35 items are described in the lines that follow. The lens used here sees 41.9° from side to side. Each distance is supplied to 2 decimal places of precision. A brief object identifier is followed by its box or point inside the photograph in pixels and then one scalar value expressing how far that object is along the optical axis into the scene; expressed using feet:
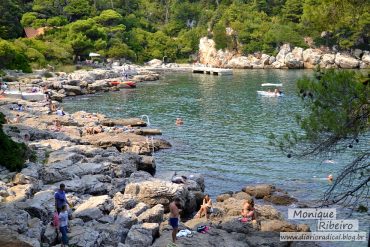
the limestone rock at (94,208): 55.93
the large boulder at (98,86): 216.74
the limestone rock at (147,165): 90.89
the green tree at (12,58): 203.00
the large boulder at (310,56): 327.47
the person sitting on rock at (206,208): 65.82
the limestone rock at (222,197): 75.36
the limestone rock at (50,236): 48.24
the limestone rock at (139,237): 50.75
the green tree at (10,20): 274.85
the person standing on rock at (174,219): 52.37
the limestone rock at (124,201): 62.44
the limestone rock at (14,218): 47.44
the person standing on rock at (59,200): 52.74
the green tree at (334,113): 40.83
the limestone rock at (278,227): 59.47
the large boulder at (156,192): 66.33
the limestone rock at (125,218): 55.42
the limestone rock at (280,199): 74.77
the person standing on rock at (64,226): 47.16
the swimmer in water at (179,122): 140.67
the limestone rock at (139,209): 60.13
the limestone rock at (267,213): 65.41
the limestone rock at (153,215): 58.75
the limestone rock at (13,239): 38.68
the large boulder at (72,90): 205.05
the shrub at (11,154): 70.85
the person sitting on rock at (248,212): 61.62
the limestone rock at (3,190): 58.70
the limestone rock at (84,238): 46.88
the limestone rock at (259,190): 77.77
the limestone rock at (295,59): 334.44
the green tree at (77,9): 352.90
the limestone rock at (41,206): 53.78
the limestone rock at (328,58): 302.62
